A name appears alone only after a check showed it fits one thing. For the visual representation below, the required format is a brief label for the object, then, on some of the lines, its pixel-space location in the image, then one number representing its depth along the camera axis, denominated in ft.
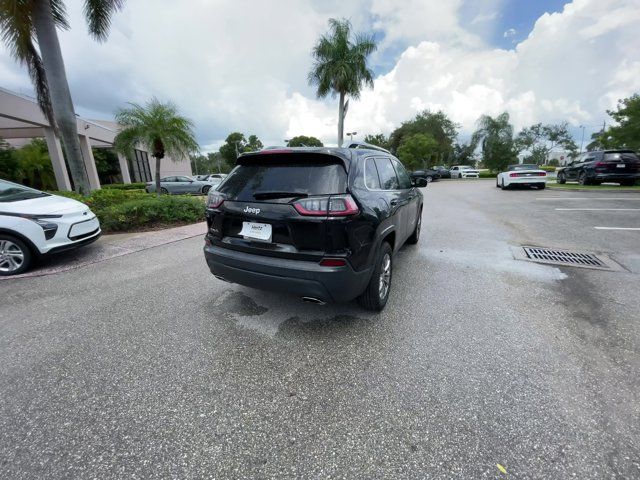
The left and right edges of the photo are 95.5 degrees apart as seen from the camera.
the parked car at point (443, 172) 112.47
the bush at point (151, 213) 23.30
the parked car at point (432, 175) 95.15
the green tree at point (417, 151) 117.70
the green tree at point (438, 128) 154.71
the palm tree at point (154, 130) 38.83
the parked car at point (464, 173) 116.67
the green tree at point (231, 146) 199.41
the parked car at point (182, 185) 61.26
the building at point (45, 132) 39.52
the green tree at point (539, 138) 167.51
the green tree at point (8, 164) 58.39
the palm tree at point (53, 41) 25.02
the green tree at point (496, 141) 126.72
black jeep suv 7.79
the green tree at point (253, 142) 217.56
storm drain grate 14.17
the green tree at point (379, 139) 190.72
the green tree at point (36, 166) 61.36
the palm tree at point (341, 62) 62.03
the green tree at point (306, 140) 227.14
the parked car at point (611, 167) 40.65
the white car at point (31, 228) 13.60
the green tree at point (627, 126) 53.72
